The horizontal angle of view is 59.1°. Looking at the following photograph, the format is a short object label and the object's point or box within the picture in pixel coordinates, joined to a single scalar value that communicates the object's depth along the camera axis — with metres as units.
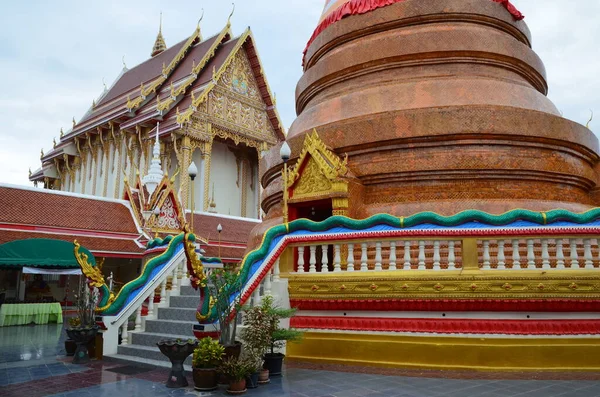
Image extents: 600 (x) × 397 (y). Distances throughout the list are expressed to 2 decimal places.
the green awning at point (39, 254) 13.89
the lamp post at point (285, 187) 8.00
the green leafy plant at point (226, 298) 5.75
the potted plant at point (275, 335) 5.79
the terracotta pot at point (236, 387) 5.15
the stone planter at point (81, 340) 7.36
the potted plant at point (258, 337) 5.55
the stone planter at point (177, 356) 5.55
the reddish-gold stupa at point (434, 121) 8.46
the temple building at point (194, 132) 26.38
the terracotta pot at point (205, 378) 5.29
